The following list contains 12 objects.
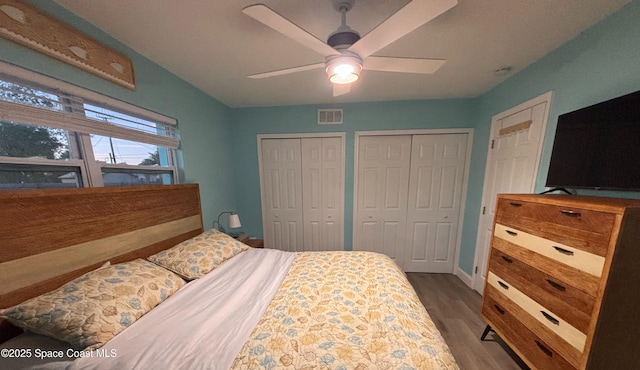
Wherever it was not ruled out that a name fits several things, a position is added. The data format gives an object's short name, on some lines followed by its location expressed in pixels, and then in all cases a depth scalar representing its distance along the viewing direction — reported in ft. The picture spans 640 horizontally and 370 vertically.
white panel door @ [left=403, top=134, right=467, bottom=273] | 8.41
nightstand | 7.73
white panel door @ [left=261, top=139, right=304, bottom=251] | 9.23
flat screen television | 3.26
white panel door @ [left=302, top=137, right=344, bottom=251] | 9.02
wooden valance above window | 3.02
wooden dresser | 2.81
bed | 2.60
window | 3.17
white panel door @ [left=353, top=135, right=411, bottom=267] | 8.71
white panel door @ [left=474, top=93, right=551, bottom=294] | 5.41
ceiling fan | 2.48
